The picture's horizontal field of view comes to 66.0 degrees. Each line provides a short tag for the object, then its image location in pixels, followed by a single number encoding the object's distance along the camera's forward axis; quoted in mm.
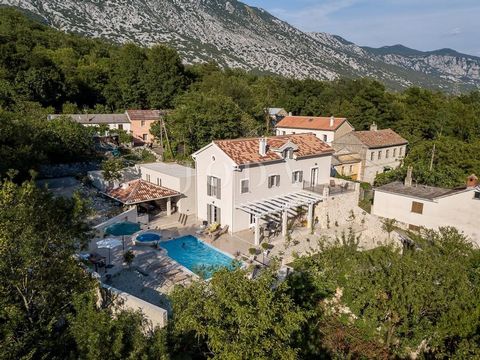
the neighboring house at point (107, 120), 55750
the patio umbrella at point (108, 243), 20703
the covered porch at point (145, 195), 28188
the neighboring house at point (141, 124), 60625
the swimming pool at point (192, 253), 22859
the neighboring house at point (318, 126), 52531
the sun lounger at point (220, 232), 25958
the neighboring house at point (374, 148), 45469
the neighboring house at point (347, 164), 43353
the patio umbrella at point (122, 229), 21234
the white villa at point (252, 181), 26422
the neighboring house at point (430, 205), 27469
